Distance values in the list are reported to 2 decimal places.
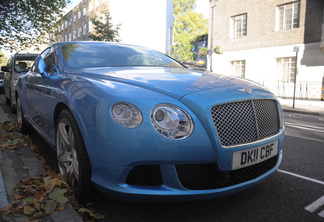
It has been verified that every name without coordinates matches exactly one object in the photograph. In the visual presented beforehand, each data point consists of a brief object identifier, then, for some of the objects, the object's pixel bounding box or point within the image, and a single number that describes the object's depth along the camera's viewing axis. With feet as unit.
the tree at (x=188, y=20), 133.49
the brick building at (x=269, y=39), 54.54
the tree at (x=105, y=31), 79.30
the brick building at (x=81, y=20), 123.98
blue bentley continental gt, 6.31
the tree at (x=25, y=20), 45.88
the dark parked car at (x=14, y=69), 22.89
